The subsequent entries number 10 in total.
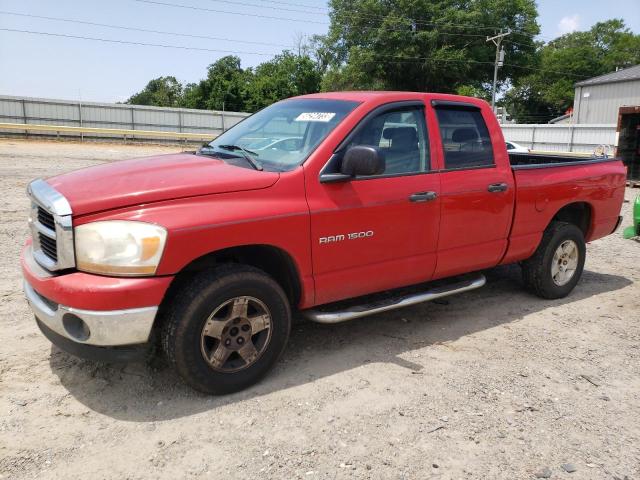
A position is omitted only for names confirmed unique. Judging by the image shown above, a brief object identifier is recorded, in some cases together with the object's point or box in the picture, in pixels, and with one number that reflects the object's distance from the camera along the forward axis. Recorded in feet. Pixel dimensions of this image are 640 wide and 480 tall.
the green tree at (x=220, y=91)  168.55
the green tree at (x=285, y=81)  166.61
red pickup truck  9.84
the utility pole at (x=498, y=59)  131.89
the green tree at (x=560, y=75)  237.66
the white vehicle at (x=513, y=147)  56.59
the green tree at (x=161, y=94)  258.98
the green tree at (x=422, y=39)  153.48
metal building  101.65
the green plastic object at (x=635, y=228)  26.11
